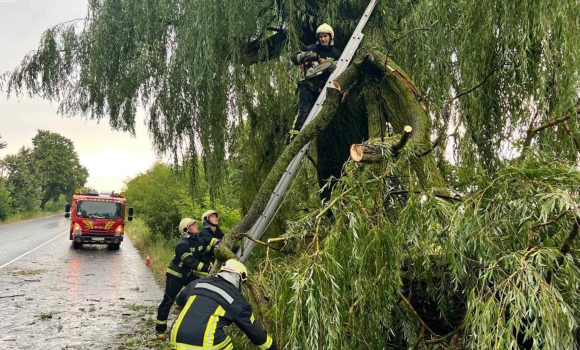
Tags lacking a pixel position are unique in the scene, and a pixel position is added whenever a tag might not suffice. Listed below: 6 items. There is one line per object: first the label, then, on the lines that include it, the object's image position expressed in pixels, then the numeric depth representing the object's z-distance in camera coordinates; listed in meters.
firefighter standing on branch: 5.02
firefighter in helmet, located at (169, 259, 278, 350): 3.51
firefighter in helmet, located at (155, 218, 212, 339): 6.30
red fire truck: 17.92
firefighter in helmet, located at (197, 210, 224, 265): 6.48
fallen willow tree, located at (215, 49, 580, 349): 2.27
